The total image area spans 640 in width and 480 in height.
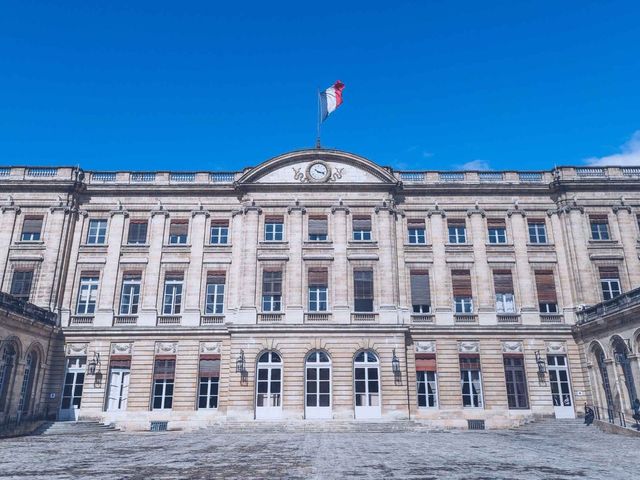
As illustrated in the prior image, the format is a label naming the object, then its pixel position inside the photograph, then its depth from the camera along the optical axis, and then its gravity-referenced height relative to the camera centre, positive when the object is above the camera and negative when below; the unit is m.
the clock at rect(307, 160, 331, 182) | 27.28 +11.64
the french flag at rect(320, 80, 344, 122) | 27.59 +15.77
